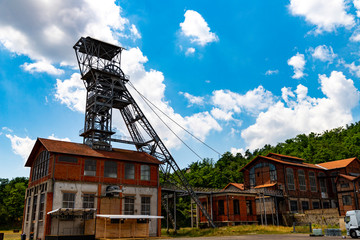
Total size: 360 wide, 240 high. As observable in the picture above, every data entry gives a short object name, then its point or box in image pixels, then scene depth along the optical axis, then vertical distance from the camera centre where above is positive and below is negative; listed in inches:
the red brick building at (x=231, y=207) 1753.3 +28.6
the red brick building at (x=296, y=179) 2001.7 +204.7
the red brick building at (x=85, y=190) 1249.4 +103.4
